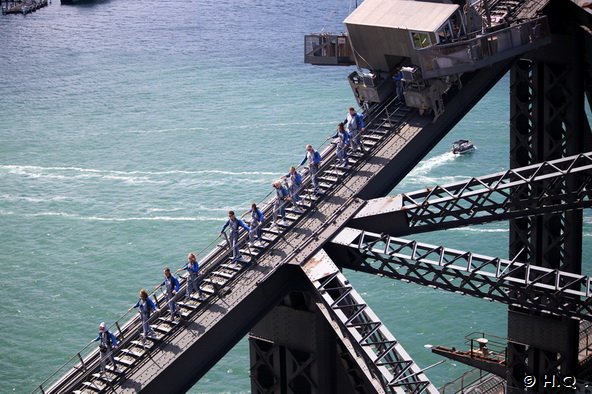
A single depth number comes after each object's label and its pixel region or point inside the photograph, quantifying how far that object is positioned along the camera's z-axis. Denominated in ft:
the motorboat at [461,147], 368.70
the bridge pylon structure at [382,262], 130.52
